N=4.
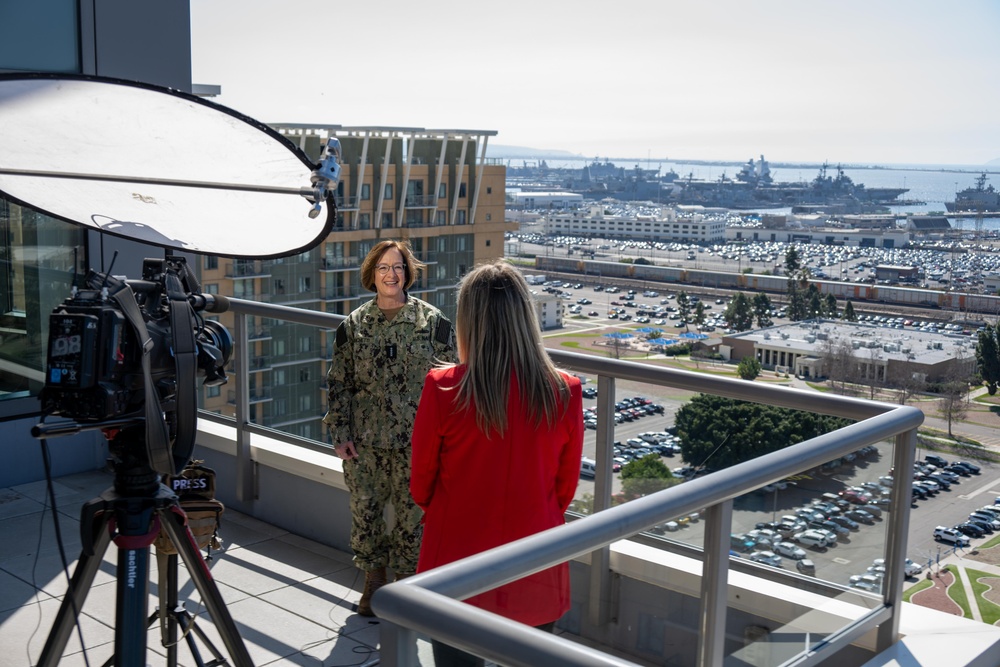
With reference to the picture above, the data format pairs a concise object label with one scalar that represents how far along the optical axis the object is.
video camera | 1.94
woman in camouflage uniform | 3.53
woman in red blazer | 2.15
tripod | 2.08
